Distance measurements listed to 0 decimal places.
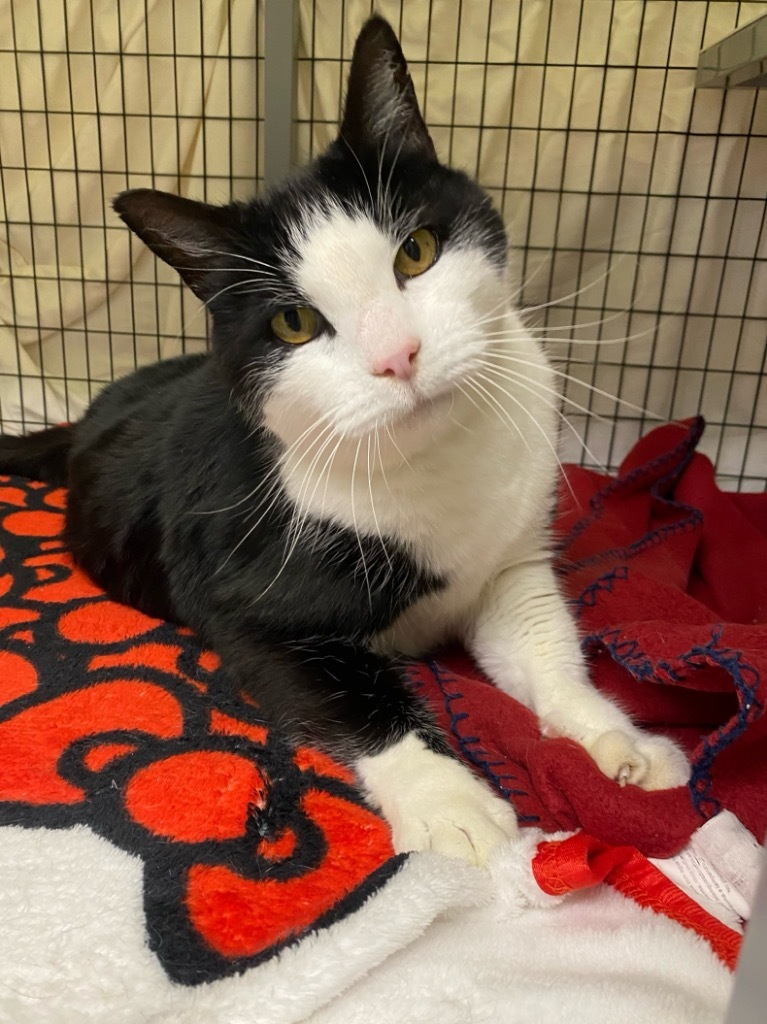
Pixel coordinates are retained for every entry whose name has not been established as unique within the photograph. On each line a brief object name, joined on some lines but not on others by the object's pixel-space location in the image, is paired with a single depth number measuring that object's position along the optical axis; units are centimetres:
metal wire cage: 67
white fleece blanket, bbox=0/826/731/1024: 21
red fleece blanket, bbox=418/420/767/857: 28
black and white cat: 29
